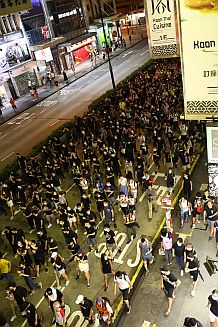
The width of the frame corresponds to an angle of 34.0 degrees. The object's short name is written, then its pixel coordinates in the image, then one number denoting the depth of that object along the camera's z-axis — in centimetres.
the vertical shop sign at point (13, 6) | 3009
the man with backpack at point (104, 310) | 895
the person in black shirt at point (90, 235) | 1186
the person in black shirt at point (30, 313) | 934
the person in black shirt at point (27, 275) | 1088
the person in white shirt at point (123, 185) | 1419
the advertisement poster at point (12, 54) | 3408
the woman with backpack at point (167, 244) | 1094
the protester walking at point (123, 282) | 956
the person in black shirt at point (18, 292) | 975
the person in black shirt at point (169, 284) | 941
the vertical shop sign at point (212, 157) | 1155
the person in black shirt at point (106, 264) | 1040
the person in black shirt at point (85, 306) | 897
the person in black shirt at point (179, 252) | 1044
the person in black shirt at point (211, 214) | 1159
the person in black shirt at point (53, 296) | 947
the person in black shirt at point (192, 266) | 993
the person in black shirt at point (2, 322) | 905
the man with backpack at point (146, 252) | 1077
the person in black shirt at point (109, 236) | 1118
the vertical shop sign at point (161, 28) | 1454
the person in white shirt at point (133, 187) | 1411
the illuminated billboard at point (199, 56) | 969
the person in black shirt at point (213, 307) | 838
